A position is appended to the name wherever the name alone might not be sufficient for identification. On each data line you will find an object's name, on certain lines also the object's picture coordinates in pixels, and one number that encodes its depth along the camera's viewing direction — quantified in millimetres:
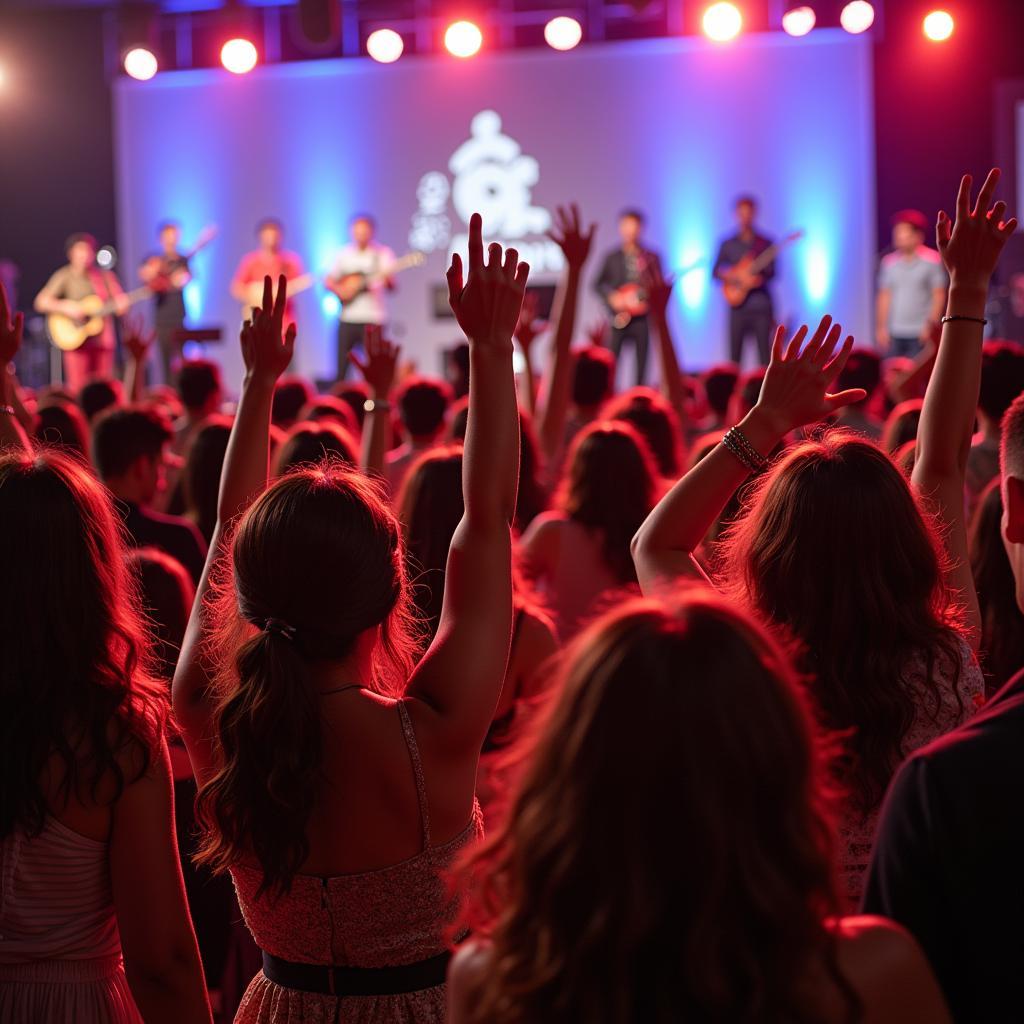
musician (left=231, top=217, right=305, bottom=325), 12234
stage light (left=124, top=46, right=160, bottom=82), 11508
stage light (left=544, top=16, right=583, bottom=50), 11586
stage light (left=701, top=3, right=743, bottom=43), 10406
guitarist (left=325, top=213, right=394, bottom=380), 11875
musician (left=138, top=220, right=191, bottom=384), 11945
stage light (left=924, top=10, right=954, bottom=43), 10719
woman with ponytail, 1536
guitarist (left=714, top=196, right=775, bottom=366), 11492
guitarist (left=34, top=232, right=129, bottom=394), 11836
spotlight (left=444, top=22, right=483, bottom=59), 10797
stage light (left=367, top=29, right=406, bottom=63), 11352
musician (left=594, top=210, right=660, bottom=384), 11273
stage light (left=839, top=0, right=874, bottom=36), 10406
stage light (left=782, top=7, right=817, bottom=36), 10781
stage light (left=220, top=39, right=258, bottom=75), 10992
